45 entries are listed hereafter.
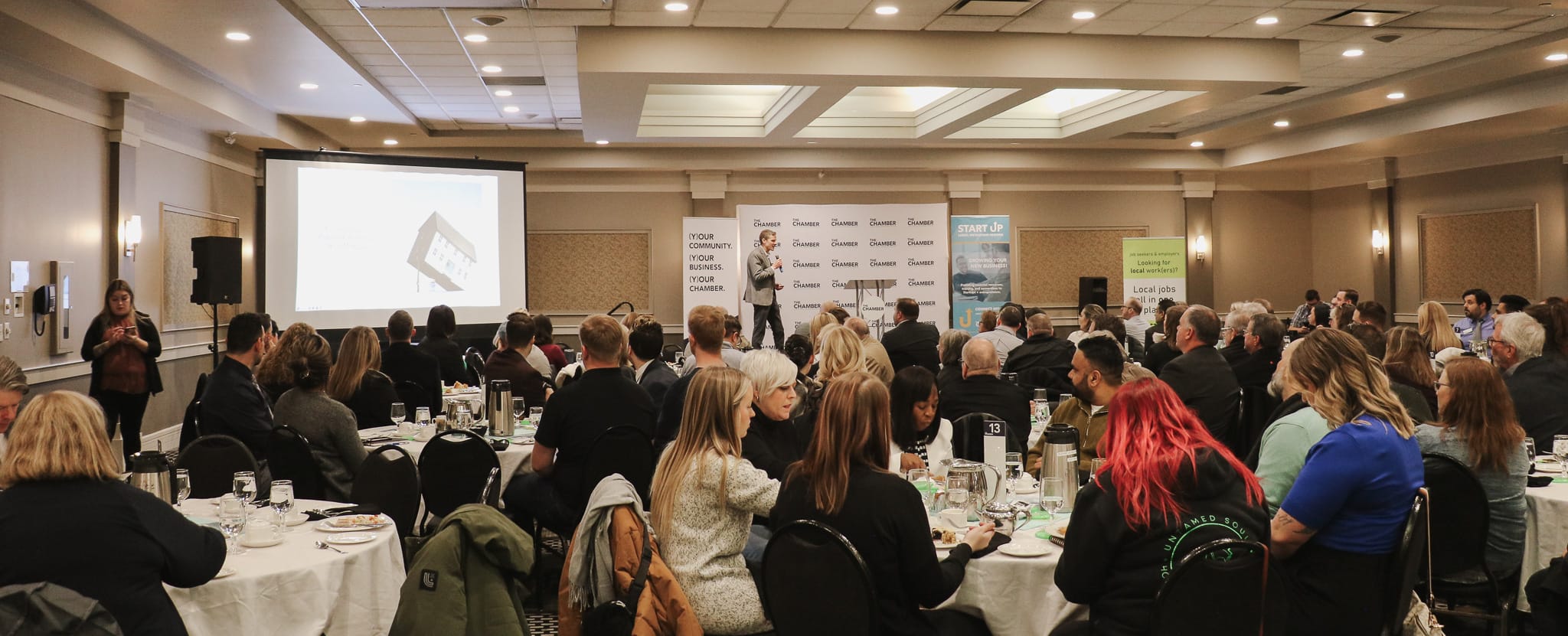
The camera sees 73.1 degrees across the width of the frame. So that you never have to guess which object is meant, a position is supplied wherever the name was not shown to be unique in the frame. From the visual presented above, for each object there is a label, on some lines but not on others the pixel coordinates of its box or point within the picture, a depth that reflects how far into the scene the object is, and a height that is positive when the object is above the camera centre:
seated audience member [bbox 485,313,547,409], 6.45 -0.24
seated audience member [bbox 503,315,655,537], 4.32 -0.36
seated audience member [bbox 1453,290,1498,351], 9.66 +0.00
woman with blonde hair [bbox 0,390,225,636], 2.24 -0.39
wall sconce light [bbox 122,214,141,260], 8.55 +0.84
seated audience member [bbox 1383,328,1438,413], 4.77 -0.21
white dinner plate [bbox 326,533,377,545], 3.19 -0.62
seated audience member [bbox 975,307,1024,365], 8.27 -0.06
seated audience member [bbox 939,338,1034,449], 4.76 -0.32
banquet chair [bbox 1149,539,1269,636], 2.26 -0.58
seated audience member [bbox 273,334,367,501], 4.45 -0.36
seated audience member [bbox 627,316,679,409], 5.34 -0.13
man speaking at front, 11.26 +0.42
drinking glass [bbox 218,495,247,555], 3.07 -0.53
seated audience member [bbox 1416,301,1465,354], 7.25 -0.06
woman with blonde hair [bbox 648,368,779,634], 2.82 -0.50
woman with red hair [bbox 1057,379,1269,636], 2.32 -0.41
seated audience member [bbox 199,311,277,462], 4.63 -0.31
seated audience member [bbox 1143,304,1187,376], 7.81 -0.19
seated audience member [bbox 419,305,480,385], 7.25 -0.07
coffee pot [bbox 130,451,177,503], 3.17 -0.41
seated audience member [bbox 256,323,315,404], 4.68 -0.13
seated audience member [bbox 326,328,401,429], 5.37 -0.24
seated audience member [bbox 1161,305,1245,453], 5.37 -0.32
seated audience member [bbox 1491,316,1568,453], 4.52 -0.34
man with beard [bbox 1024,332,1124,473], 4.12 -0.21
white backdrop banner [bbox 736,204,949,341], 13.44 +0.97
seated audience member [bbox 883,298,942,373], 7.98 -0.14
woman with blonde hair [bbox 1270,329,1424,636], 2.72 -0.51
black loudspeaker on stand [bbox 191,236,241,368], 8.90 +0.55
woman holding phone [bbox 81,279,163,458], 7.42 -0.15
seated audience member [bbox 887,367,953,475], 4.12 -0.34
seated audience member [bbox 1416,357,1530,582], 3.53 -0.42
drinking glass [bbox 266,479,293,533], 3.24 -0.50
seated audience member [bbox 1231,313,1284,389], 6.17 -0.18
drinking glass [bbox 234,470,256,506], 3.19 -0.46
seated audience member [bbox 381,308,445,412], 6.51 -0.20
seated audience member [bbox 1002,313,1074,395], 6.93 -0.24
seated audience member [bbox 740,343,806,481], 3.62 -0.28
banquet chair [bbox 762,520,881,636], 2.46 -0.60
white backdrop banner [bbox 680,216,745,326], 13.34 +0.83
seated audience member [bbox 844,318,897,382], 5.67 -0.18
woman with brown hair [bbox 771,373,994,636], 2.53 -0.43
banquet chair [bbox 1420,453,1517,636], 3.43 -0.71
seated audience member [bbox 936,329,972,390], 6.25 -0.13
